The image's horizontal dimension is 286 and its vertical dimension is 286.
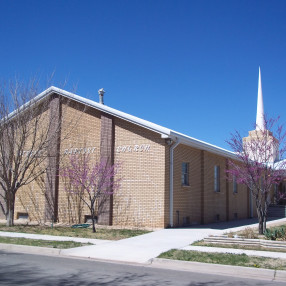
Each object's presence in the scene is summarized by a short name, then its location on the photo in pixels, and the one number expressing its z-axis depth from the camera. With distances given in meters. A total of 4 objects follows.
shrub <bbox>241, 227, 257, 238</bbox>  13.42
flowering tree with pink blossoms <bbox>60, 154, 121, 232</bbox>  16.58
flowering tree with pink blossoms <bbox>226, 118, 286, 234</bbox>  14.66
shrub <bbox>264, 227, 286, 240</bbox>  12.83
